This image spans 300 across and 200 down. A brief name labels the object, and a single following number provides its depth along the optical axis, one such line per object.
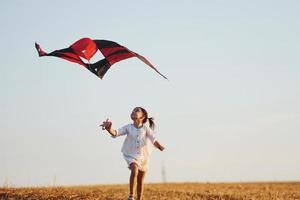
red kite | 12.10
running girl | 11.47
